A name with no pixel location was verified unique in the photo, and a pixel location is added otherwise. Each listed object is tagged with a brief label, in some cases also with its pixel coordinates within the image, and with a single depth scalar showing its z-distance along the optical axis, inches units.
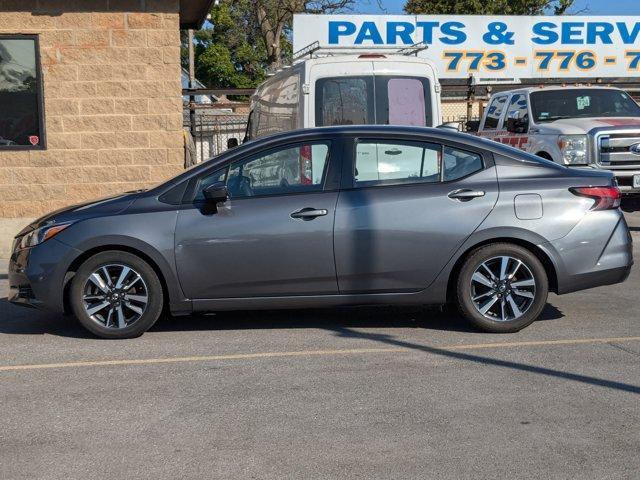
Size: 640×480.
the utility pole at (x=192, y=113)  723.9
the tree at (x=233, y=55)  1758.1
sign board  1085.1
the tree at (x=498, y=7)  1854.1
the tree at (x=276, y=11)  1414.9
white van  459.2
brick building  535.2
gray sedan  291.0
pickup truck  535.2
